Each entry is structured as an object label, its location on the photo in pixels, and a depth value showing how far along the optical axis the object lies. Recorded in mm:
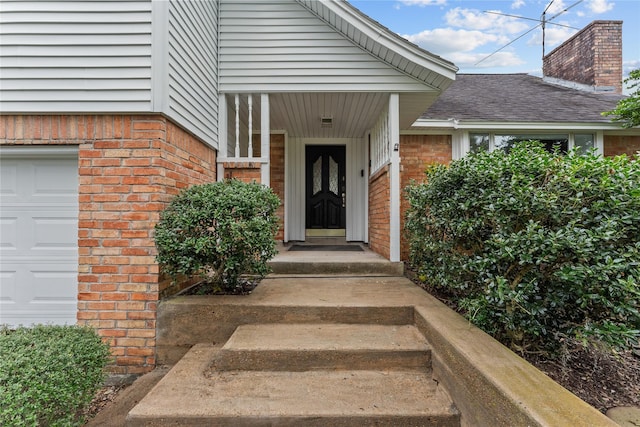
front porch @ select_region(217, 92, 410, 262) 4215
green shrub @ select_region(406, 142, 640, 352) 1762
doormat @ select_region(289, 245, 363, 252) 5152
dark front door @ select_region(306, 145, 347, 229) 6680
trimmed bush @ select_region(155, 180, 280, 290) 2600
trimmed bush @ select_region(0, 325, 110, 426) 1665
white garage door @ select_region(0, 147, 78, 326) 2936
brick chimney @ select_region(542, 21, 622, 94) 6434
